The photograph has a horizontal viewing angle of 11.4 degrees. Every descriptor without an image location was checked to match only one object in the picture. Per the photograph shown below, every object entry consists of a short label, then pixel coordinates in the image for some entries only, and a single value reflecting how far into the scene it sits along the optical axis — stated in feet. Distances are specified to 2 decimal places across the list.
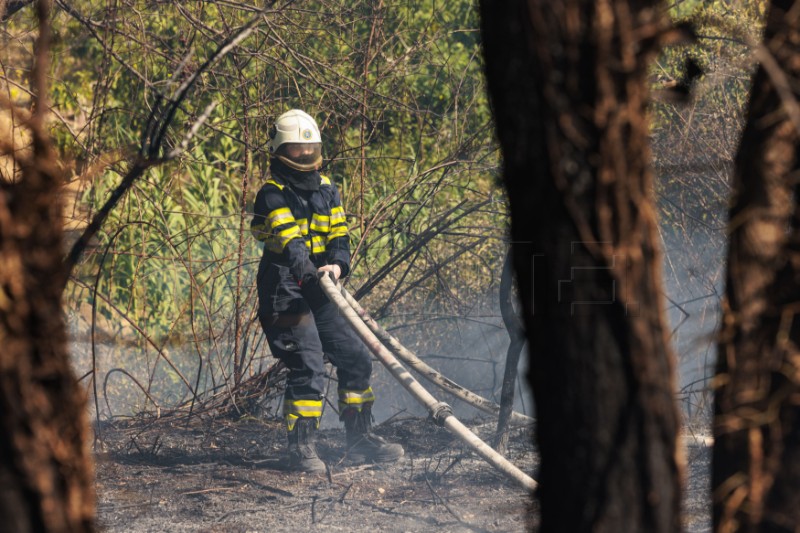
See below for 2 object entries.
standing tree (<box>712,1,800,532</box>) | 38.23
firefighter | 66.80
